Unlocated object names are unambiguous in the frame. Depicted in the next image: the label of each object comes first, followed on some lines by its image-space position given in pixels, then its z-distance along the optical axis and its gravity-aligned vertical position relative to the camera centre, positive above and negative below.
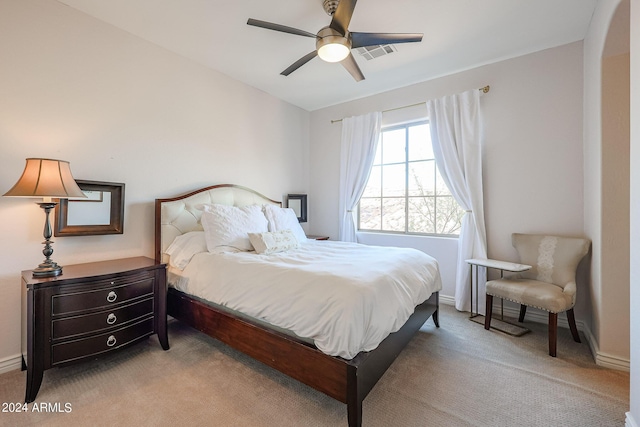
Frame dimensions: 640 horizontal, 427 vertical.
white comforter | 1.51 -0.51
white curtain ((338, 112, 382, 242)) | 3.96 +0.82
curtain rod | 3.10 +1.48
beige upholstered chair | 2.23 -0.61
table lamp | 1.78 +0.16
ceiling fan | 1.92 +1.38
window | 3.54 +0.34
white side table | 2.50 -0.47
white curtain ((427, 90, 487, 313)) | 3.13 +0.53
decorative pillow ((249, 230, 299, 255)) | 2.58 -0.28
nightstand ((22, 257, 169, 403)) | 1.73 -0.72
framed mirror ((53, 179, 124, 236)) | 2.22 -0.01
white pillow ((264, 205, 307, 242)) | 3.15 -0.08
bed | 1.48 -0.84
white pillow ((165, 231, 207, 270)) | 2.55 -0.34
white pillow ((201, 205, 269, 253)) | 2.59 -0.14
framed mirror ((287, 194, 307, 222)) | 4.39 +0.16
